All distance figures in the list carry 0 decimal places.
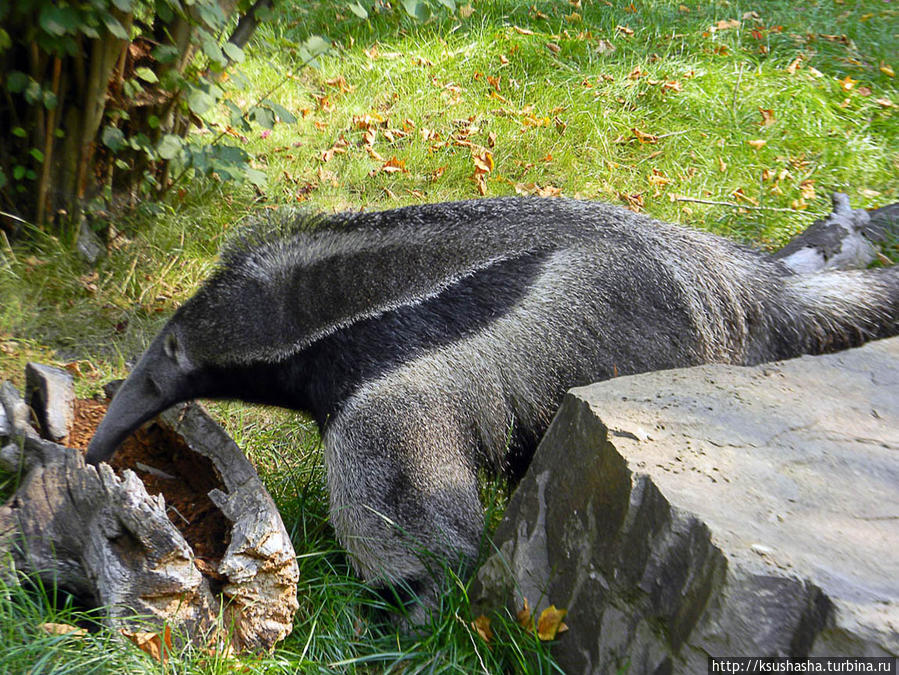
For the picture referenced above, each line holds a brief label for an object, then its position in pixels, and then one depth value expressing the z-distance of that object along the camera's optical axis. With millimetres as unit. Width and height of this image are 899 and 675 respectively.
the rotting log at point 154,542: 3033
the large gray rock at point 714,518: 2127
